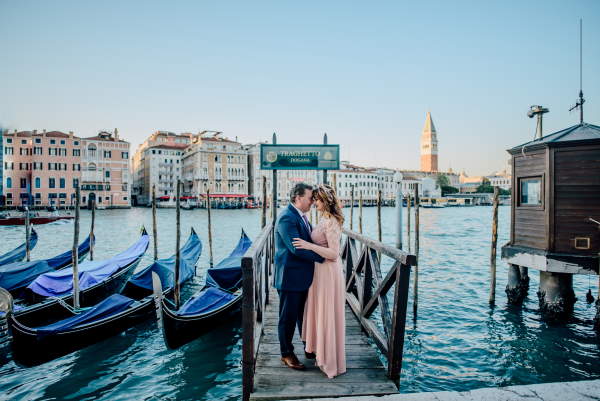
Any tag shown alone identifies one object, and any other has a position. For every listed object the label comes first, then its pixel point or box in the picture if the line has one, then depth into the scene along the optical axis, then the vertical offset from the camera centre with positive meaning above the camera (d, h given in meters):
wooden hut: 6.89 -0.26
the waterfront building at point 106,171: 56.06 +4.10
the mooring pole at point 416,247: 8.24 -1.18
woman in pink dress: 2.88 -0.73
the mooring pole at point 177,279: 8.02 -1.81
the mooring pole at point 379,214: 11.95 -0.58
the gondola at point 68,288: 7.05 -2.03
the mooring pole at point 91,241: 13.35 -1.59
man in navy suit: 2.87 -0.48
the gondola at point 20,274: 8.49 -1.84
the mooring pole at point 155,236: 14.20 -1.50
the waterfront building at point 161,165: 70.38 +6.41
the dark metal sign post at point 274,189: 6.97 +0.16
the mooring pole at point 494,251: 8.40 -1.23
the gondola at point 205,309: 5.79 -1.92
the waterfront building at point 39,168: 51.81 +4.19
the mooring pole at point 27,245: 12.32 -1.60
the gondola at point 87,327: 5.26 -2.07
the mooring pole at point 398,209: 5.78 -0.19
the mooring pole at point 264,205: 10.69 -0.24
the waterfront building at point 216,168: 66.25 +5.39
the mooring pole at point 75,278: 7.73 -1.70
